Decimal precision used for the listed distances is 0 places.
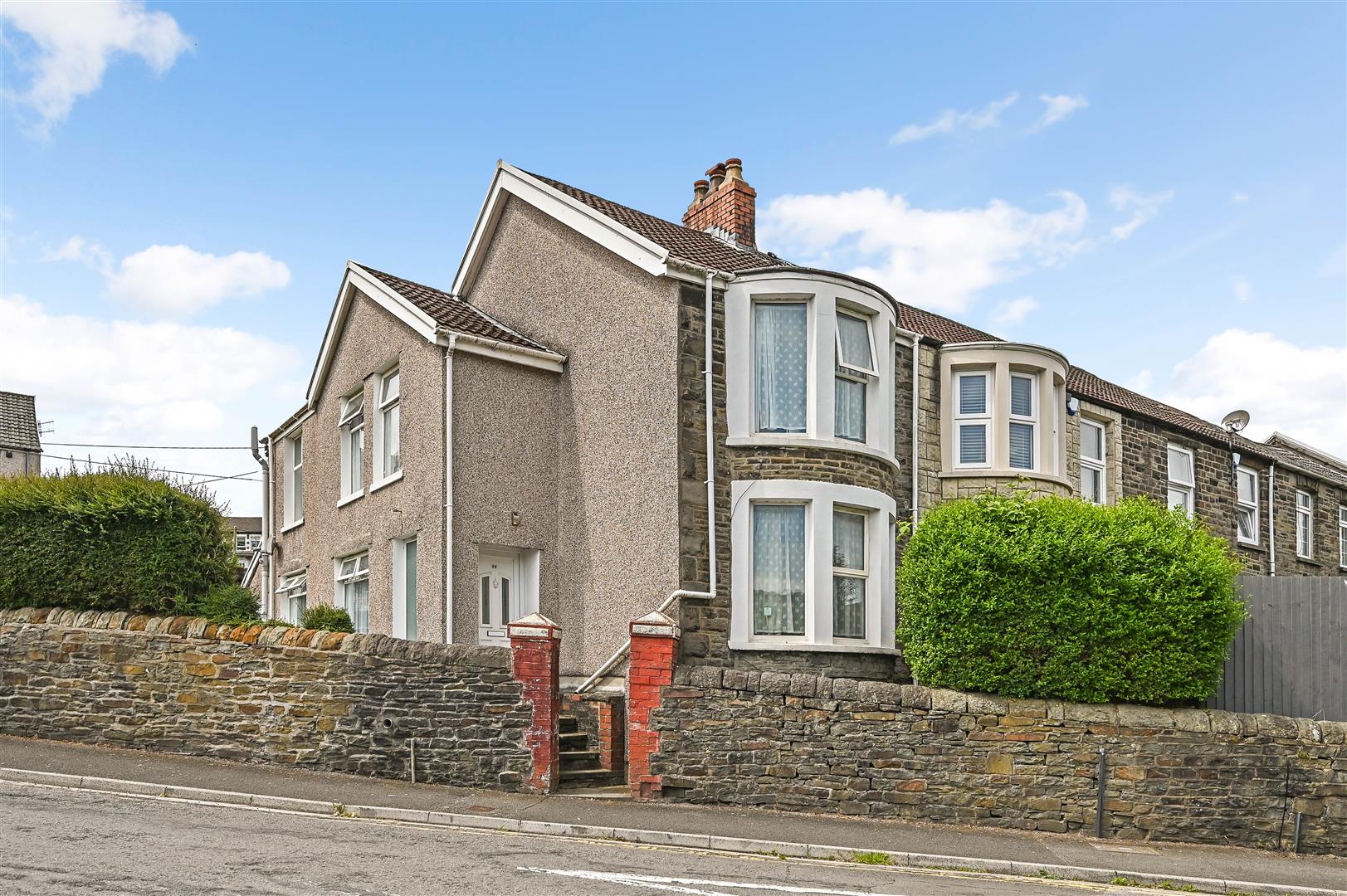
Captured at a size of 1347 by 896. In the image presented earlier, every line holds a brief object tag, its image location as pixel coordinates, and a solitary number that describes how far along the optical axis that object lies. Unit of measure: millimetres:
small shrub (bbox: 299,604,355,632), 15711
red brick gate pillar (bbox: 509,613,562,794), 12961
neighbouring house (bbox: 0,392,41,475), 42750
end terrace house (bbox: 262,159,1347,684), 15438
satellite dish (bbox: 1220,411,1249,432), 26281
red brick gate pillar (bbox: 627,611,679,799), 12875
